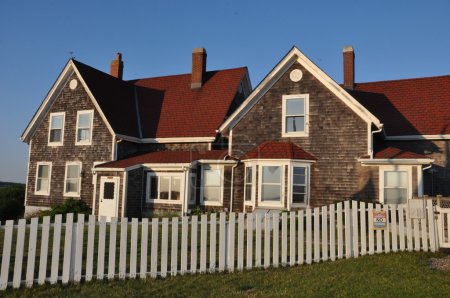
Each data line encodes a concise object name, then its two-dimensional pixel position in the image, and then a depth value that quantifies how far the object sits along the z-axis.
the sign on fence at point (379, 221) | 9.97
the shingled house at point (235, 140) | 18.05
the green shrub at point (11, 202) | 26.33
